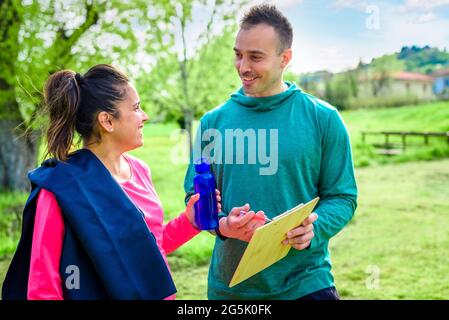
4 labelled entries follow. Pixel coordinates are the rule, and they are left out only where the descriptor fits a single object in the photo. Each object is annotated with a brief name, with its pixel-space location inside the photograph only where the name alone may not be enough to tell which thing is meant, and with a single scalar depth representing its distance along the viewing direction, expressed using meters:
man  2.17
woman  1.76
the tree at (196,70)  7.92
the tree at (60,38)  6.84
